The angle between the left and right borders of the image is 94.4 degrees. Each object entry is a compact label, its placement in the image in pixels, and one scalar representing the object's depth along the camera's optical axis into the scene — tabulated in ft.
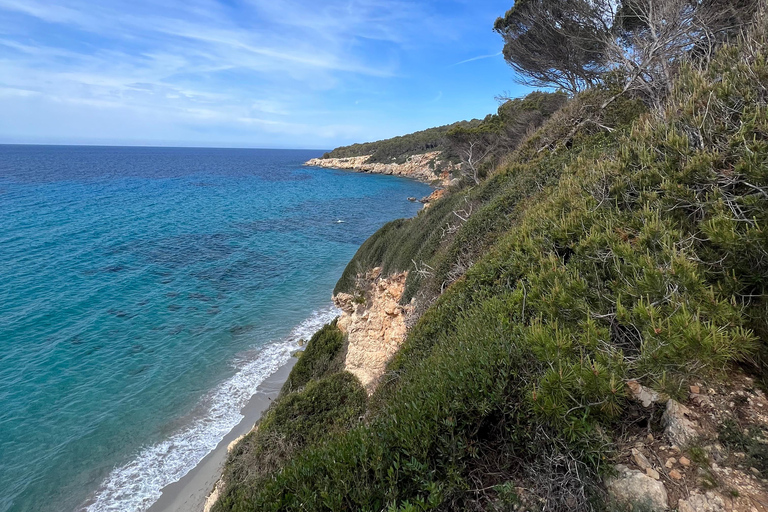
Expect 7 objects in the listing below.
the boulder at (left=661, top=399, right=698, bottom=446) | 8.89
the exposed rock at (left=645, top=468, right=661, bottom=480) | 8.48
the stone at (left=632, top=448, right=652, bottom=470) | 8.80
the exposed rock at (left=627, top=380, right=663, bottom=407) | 9.87
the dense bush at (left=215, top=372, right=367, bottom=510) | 25.22
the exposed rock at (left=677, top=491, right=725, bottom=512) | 7.64
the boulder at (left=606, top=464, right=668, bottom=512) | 8.13
